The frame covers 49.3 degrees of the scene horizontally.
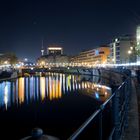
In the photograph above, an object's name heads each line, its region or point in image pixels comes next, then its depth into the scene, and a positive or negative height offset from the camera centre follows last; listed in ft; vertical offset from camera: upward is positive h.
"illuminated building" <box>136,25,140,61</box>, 187.43 +44.20
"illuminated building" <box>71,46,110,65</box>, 319.66 +28.21
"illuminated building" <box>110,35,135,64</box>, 255.59 +34.25
